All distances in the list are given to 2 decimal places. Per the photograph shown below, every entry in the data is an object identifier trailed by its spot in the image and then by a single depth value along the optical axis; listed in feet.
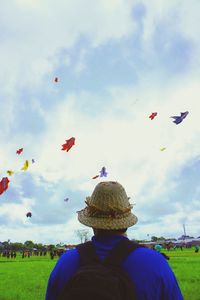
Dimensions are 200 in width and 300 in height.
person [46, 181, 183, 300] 3.66
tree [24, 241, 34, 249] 244.54
